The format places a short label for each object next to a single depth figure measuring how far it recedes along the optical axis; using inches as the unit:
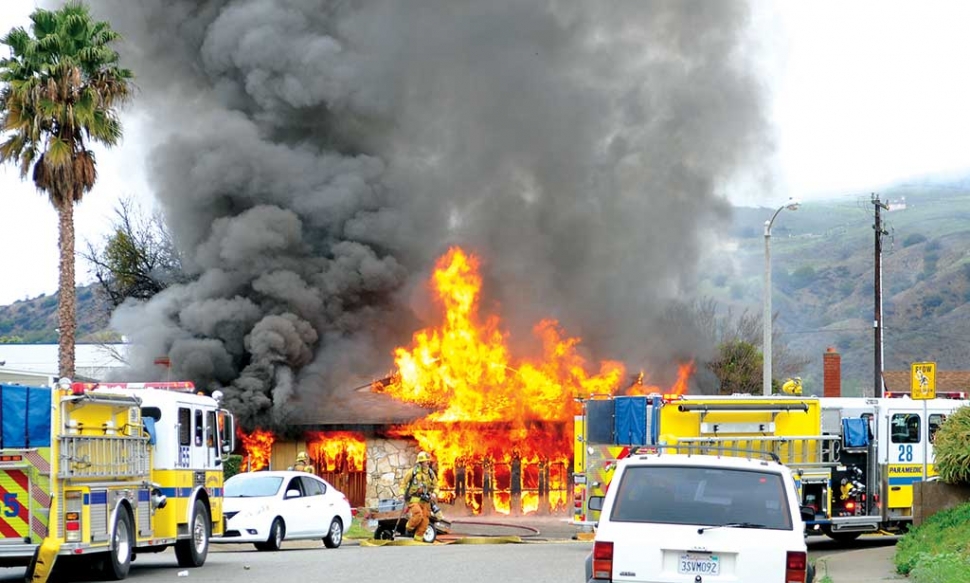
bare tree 1974.7
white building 2294.5
